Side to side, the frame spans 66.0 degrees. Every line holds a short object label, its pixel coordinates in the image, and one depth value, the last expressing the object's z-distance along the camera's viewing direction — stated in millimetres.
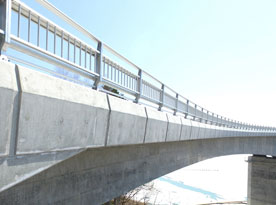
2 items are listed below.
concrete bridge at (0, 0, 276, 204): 2340
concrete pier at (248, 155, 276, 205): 26203
